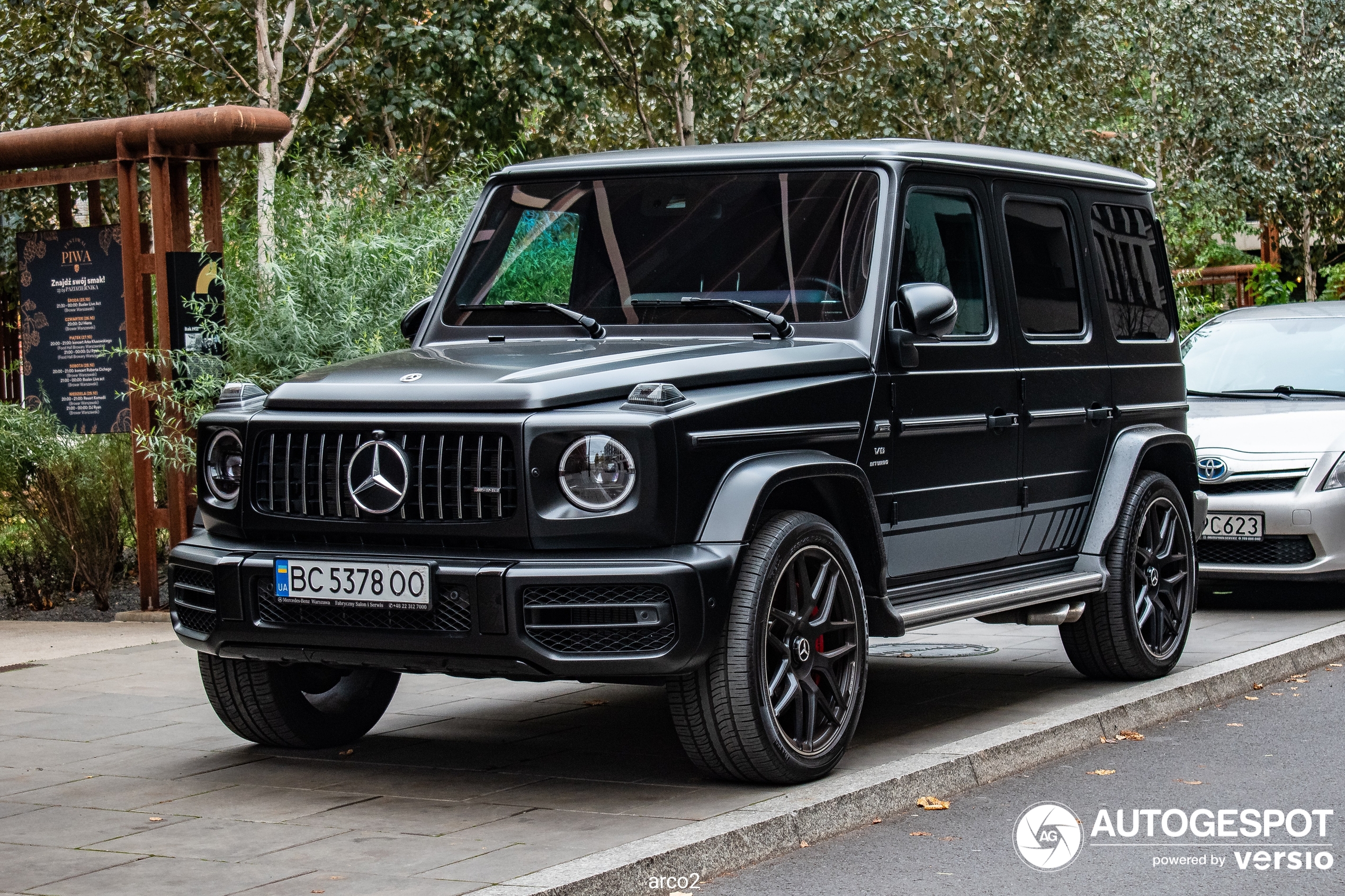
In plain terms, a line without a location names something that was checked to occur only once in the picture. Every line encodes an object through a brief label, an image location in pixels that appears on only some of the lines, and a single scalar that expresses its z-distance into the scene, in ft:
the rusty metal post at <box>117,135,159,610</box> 35.06
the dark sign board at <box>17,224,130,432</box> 36.68
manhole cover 29.60
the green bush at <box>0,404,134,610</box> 37.22
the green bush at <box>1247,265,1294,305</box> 84.17
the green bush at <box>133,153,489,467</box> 33.73
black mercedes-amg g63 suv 17.46
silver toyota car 33.86
